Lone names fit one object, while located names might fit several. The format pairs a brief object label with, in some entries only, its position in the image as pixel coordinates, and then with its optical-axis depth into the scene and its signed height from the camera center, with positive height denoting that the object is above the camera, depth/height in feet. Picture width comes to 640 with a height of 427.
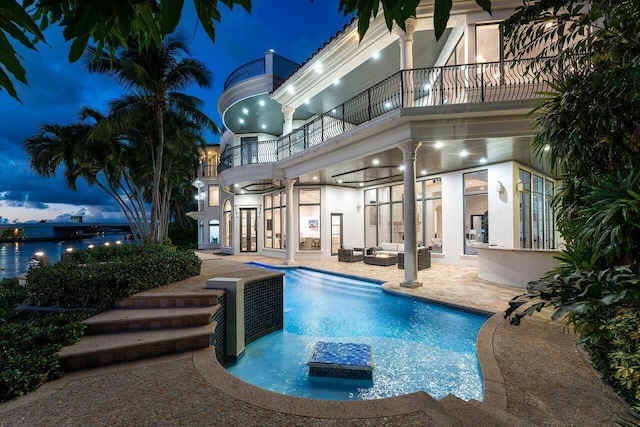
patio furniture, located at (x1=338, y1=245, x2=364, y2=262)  42.22 -4.11
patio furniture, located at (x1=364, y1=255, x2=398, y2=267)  37.83 -4.43
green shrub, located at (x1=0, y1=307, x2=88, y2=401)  8.49 -4.14
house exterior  24.93 +7.41
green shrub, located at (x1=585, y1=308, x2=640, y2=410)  7.41 -3.46
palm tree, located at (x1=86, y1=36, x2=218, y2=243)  30.81 +16.18
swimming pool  11.82 -6.39
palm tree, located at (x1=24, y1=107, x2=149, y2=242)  36.35 +9.01
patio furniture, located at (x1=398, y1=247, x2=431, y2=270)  34.63 -3.99
